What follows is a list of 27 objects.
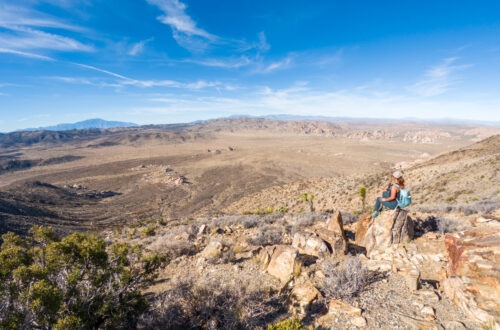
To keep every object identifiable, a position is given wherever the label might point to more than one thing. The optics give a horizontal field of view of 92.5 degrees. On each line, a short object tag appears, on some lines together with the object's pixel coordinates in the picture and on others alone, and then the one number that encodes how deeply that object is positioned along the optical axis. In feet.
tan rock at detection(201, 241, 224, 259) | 23.78
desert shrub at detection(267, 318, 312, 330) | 10.87
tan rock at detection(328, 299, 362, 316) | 14.03
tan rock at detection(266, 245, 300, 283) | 18.47
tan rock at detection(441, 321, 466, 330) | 12.42
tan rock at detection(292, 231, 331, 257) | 21.77
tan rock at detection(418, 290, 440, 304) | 14.60
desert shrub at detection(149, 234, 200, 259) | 26.17
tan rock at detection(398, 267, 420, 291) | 15.76
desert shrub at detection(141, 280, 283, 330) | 14.05
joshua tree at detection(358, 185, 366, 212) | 53.31
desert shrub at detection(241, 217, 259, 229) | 36.86
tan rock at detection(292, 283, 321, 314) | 15.08
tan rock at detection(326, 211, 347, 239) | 23.83
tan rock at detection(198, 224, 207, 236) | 33.88
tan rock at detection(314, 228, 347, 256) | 21.89
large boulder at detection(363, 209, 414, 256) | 21.76
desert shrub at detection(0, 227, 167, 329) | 10.09
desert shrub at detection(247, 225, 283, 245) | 27.94
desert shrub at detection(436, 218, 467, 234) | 25.40
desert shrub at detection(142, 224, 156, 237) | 45.31
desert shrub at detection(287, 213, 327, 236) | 32.30
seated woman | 22.48
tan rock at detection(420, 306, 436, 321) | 13.35
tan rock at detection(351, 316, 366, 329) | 13.26
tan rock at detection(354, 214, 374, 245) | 24.79
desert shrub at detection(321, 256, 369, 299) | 15.33
